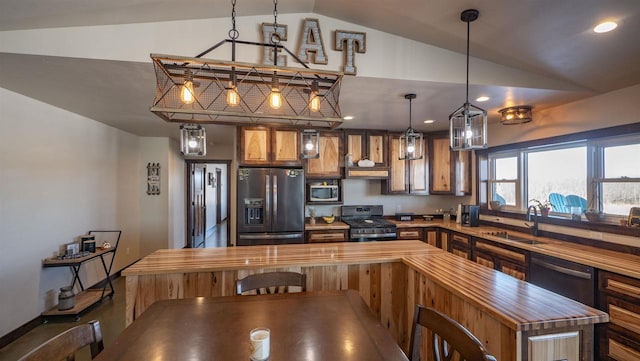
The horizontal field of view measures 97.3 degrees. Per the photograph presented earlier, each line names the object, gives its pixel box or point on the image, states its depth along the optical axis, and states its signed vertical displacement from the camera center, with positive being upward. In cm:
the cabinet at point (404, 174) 455 +12
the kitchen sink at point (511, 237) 311 -66
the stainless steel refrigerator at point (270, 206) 384 -33
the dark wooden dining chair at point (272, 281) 176 -62
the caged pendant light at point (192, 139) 203 +32
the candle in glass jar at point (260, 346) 103 -61
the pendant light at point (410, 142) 279 +40
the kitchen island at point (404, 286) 129 -65
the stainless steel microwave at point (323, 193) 439 -17
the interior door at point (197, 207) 618 -59
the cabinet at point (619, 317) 199 -99
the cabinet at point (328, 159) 427 +35
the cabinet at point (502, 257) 285 -84
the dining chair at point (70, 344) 99 -62
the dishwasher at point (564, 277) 229 -85
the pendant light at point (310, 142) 235 +34
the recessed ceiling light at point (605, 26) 177 +99
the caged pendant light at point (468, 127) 188 +39
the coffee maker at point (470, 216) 403 -50
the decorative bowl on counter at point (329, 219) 437 -58
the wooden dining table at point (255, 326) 110 -67
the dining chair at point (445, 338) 97 -59
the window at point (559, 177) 304 +5
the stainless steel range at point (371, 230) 410 -71
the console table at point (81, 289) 297 -135
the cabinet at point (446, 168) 451 +22
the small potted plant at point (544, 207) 329 -30
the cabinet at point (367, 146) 441 +57
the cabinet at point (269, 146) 394 +52
